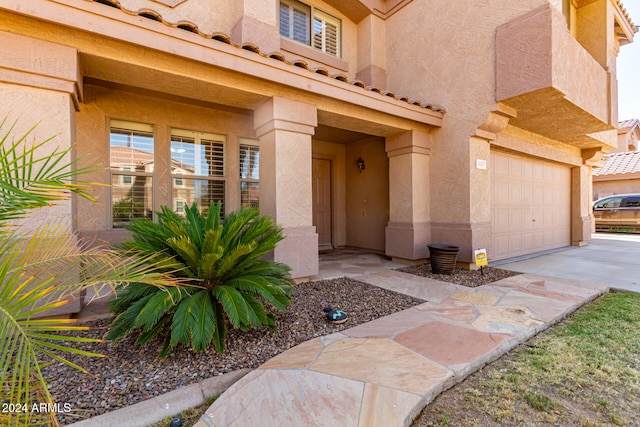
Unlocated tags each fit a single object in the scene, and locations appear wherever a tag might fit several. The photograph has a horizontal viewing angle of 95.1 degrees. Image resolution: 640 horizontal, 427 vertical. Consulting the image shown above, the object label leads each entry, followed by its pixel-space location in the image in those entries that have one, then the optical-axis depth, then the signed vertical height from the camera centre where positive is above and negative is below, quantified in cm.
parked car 1201 -24
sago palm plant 231 -67
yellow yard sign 481 -81
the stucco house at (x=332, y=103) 312 +167
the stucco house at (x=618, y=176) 1450 +160
